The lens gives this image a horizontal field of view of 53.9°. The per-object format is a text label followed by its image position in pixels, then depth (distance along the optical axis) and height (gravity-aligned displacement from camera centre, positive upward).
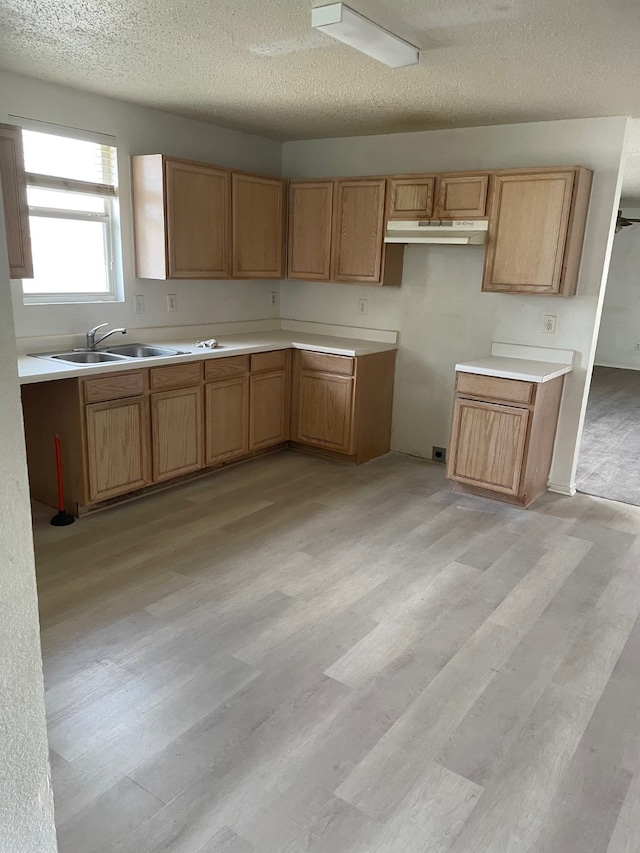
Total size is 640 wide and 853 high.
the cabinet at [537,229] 3.77 +0.26
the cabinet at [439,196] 4.08 +0.48
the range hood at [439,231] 4.04 +0.24
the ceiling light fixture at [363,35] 2.30 +0.88
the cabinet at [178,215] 3.98 +0.27
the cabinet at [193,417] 3.53 -1.00
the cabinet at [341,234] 4.54 +0.22
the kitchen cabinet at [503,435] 3.84 -1.01
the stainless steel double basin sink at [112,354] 3.71 -0.59
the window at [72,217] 3.65 +0.21
